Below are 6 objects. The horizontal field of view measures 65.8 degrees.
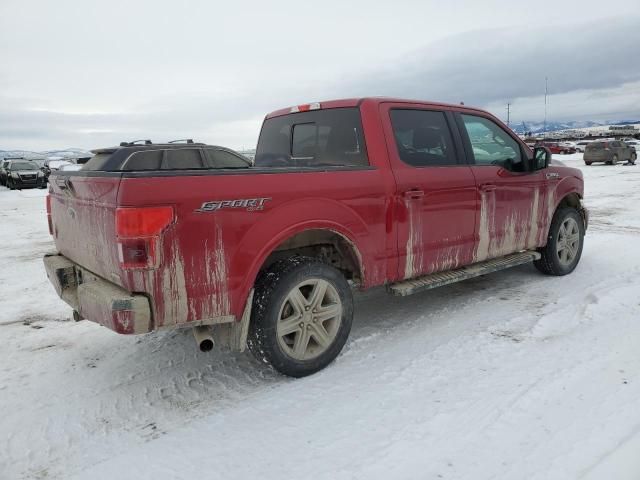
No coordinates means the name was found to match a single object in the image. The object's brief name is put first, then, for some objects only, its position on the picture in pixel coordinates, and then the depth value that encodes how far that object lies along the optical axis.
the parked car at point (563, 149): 43.72
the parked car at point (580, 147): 48.85
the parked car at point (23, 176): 24.55
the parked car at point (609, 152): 26.77
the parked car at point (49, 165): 26.34
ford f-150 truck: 2.71
